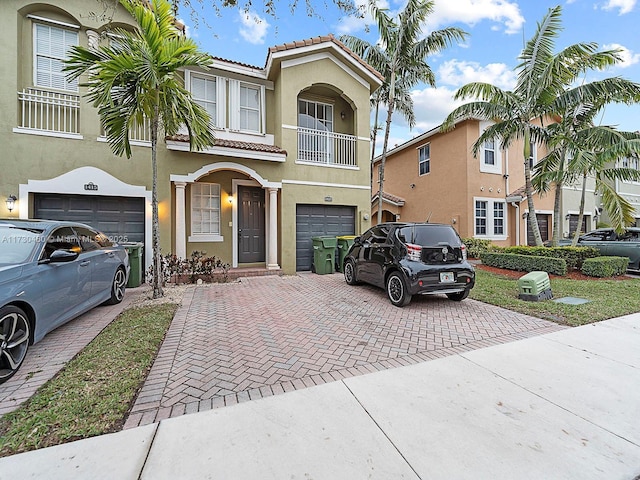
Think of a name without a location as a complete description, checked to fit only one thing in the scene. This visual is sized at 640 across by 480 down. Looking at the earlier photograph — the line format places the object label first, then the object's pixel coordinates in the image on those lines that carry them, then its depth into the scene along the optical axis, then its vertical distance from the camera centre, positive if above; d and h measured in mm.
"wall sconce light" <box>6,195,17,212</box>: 7336 +1096
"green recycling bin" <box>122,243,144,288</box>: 7884 -512
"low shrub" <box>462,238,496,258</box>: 14094 -224
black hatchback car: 5762 -431
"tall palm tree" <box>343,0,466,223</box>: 11992 +8419
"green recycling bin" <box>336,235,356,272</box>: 10289 -124
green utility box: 6477 -1058
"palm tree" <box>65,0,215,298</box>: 5637 +3287
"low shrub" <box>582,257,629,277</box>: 9266 -833
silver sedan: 3225 -471
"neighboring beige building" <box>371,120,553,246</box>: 14953 +2964
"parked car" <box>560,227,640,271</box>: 10375 -100
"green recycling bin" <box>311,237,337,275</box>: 10227 -398
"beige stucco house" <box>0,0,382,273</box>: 7816 +2812
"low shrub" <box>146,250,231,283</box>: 8352 -744
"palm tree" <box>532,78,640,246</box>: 9883 +4775
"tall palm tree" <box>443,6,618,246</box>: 9844 +5556
